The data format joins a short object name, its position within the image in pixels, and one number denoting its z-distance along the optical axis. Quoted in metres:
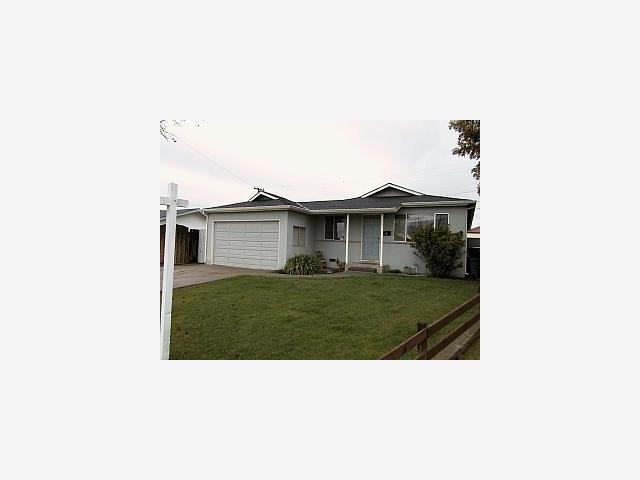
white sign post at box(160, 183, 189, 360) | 2.55
